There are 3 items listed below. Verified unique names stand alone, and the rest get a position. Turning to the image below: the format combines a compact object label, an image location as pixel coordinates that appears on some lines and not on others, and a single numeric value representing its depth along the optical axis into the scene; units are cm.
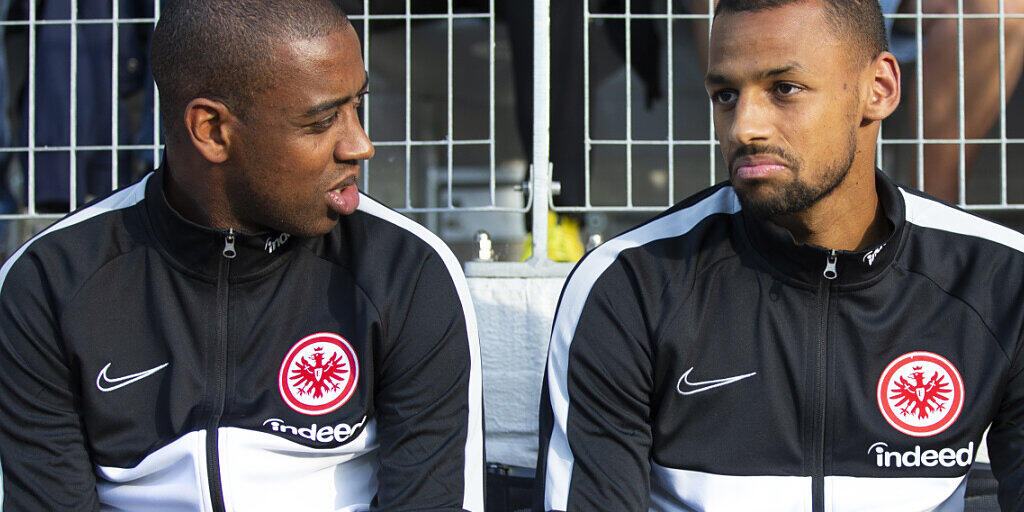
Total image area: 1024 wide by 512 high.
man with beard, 198
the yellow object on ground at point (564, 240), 354
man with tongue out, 204
